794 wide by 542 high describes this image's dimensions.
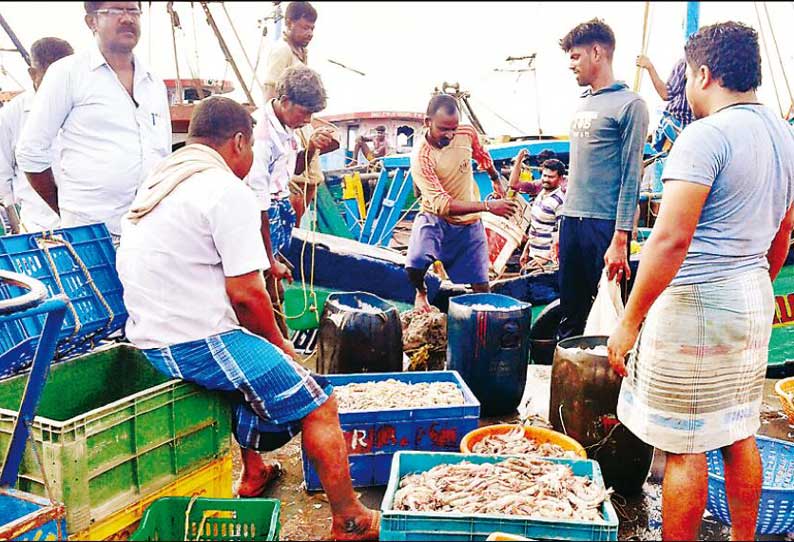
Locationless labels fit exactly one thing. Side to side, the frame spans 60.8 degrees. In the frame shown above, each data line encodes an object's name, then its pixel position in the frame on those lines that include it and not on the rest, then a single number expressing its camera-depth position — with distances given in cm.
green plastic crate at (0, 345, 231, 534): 221
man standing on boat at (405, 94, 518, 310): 523
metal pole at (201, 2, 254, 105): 777
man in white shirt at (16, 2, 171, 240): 357
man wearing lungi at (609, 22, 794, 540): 244
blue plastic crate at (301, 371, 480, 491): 335
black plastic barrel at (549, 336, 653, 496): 336
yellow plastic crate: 233
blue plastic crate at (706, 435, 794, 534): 293
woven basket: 387
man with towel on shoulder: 259
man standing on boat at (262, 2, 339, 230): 570
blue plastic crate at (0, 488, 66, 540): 205
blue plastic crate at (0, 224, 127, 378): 280
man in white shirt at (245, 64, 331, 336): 438
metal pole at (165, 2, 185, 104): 642
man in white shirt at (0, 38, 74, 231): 416
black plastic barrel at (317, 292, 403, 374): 423
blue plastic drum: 424
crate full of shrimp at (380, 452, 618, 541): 222
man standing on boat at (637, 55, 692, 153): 635
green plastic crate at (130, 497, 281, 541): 243
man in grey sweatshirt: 422
